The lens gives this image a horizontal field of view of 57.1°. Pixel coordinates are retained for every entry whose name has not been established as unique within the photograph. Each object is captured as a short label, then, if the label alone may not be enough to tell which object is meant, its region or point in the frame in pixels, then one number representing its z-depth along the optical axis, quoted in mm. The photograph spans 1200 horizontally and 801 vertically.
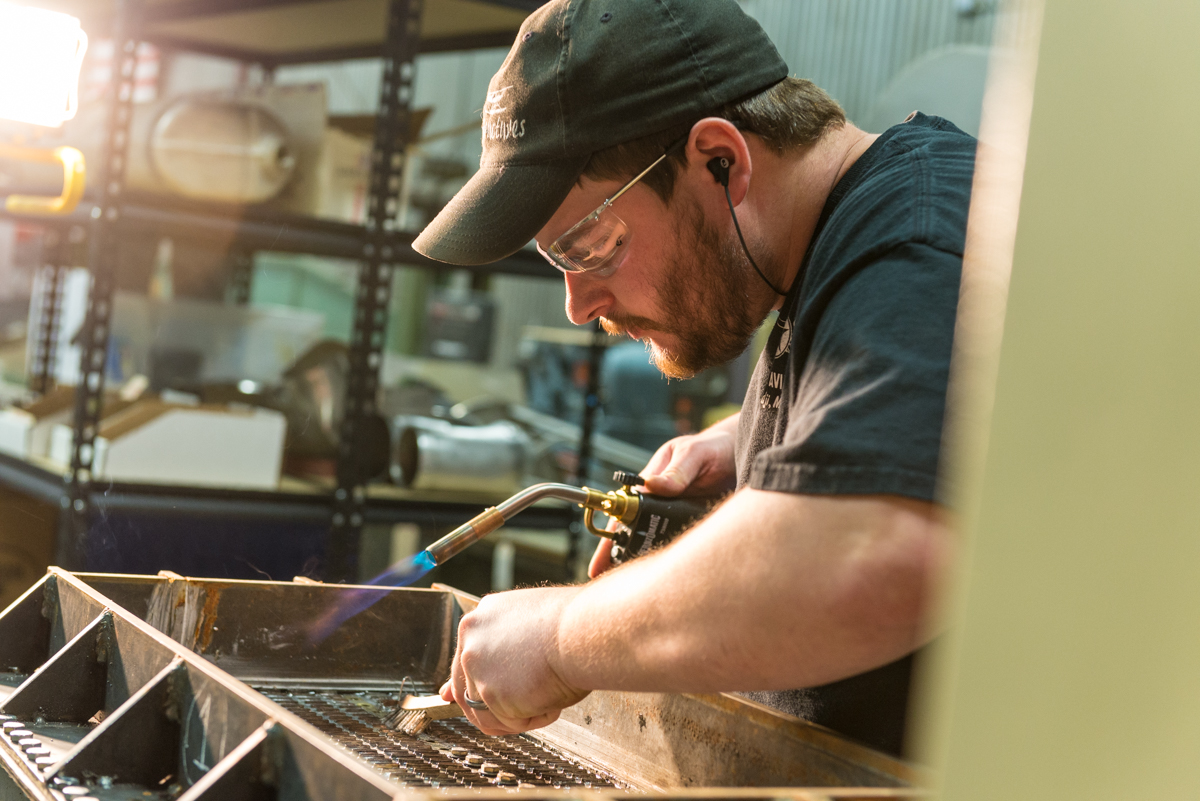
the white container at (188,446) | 2211
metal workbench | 729
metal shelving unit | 2141
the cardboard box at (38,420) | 2426
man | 727
